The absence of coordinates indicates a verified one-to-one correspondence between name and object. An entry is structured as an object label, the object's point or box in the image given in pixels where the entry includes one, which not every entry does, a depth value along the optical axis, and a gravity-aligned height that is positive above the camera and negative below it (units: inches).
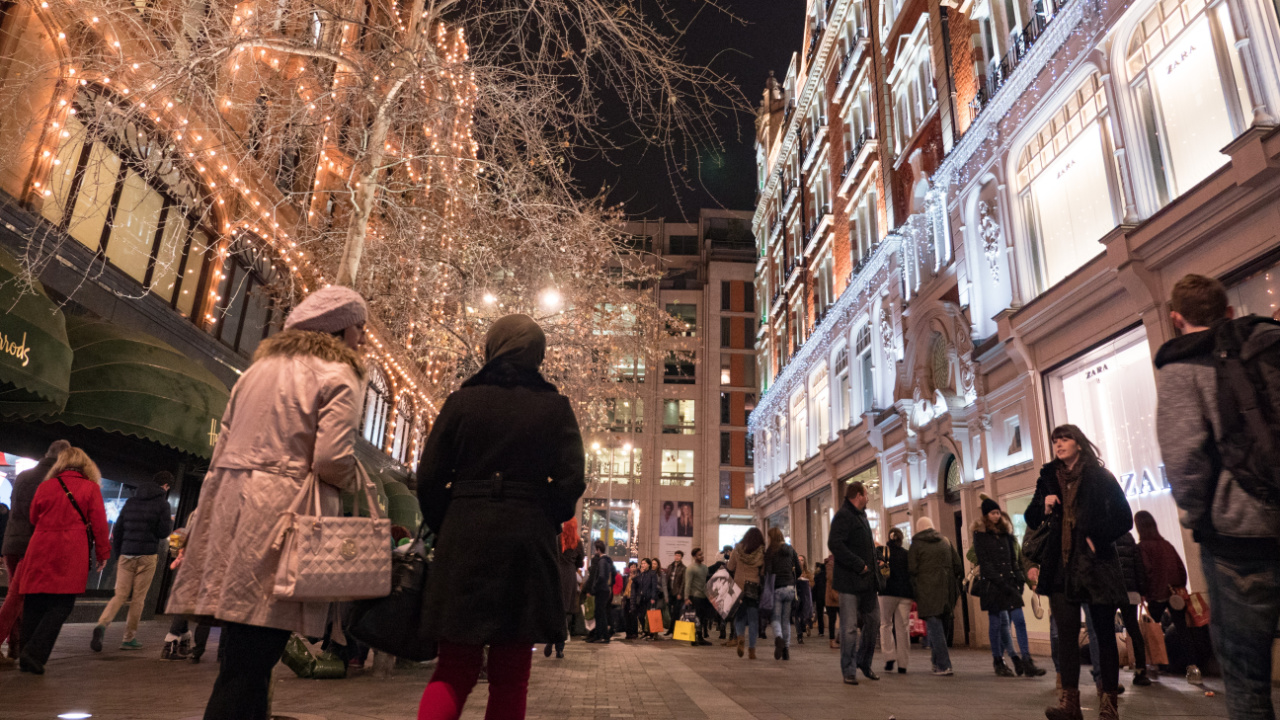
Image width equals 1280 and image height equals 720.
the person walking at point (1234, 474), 119.1 +21.3
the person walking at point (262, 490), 116.0 +14.5
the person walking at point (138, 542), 336.8 +17.2
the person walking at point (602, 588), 596.1 +6.0
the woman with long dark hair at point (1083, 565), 196.7 +11.2
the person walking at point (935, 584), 364.5 +10.4
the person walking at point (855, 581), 324.8 +9.1
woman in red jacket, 248.8 +9.0
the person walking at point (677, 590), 727.1 +7.4
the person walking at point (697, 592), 657.6 +5.6
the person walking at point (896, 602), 386.9 +1.5
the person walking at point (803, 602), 753.6 -0.6
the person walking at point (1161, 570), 345.1 +18.0
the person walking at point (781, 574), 486.9 +16.7
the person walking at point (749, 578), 490.9 +13.5
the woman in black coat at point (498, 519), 112.7 +10.8
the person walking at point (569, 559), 310.7 +18.1
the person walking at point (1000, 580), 350.6 +11.9
